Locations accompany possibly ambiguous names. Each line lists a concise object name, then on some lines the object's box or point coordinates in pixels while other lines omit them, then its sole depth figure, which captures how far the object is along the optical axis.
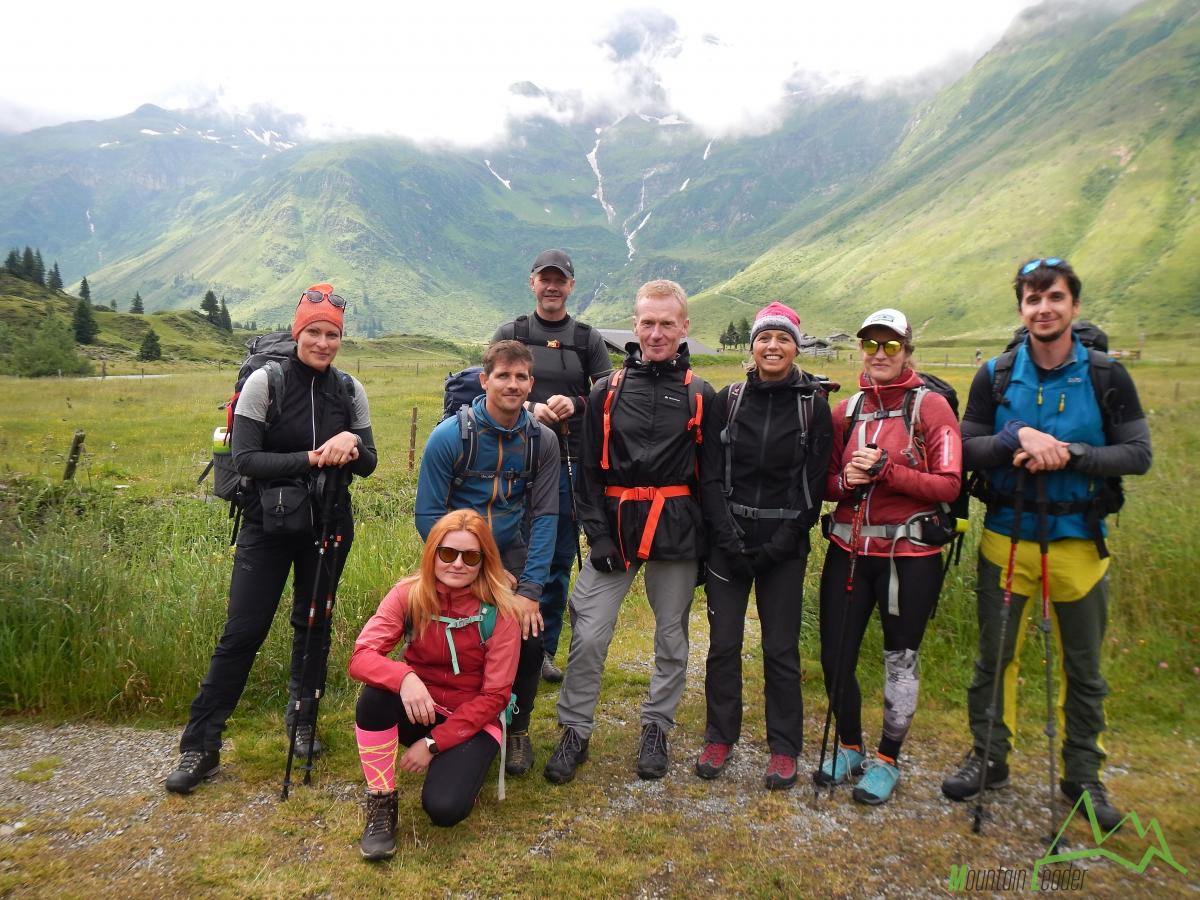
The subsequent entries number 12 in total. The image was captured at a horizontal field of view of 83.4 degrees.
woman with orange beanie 4.44
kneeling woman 3.95
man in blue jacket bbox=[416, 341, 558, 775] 4.57
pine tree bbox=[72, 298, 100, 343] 82.50
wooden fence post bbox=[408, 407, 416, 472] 19.65
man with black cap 5.78
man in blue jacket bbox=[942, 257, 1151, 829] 4.03
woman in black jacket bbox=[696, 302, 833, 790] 4.52
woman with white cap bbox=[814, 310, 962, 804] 4.26
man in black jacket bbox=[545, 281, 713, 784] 4.66
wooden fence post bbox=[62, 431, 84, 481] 13.36
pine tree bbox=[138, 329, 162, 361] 79.12
